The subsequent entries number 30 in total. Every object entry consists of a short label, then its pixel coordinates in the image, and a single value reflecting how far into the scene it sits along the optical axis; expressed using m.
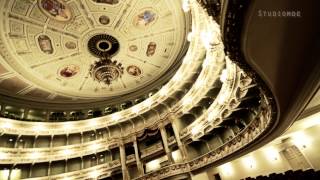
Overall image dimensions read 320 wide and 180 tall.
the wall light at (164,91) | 17.47
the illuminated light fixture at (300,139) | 11.61
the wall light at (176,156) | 16.55
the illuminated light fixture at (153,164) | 17.26
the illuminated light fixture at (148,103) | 18.48
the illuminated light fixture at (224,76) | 11.19
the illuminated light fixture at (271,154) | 12.08
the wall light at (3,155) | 15.35
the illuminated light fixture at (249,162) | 12.52
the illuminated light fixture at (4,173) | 15.70
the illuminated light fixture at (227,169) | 13.33
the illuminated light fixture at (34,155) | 16.69
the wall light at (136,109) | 18.96
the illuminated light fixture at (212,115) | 13.65
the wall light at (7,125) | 16.05
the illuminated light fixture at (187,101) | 15.70
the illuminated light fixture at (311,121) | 9.98
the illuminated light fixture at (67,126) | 18.73
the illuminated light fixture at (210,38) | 8.90
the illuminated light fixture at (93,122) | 19.24
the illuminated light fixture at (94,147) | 18.28
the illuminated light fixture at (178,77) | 16.36
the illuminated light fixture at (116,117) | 19.33
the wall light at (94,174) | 16.95
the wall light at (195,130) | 14.81
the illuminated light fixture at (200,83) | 14.46
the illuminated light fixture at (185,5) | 8.23
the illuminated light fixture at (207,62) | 13.09
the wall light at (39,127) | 17.48
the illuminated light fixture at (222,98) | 12.48
